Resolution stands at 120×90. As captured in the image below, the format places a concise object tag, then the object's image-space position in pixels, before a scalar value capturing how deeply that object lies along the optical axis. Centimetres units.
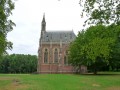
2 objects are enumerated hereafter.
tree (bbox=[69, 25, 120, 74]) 2636
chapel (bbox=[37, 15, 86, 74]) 3750
